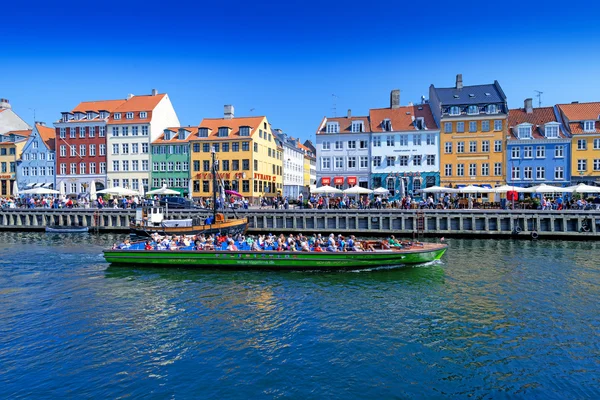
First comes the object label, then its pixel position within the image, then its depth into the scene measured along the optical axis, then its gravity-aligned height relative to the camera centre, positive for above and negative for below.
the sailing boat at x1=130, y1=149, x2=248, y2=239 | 37.06 -1.94
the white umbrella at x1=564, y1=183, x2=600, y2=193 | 40.34 +0.74
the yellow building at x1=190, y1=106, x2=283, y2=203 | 64.06 +6.85
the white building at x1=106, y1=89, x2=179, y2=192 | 67.62 +9.57
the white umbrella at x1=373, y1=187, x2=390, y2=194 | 47.91 +1.00
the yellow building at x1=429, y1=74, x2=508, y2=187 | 56.78 +8.03
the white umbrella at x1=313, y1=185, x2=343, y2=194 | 47.81 +1.21
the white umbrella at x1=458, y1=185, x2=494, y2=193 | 43.80 +0.95
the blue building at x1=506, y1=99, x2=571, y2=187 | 55.06 +5.52
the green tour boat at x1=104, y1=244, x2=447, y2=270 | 25.28 -3.33
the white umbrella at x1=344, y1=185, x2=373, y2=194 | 47.22 +1.12
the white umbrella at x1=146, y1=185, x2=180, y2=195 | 50.67 +1.38
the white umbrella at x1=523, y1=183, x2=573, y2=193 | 41.41 +0.80
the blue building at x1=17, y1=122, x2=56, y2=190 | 70.19 +6.77
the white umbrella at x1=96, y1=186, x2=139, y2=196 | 50.40 +1.54
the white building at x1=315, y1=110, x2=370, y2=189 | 61.62 +6.73
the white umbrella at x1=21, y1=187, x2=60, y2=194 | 53.28 +1.78
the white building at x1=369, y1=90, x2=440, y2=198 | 59.09 +6.47
